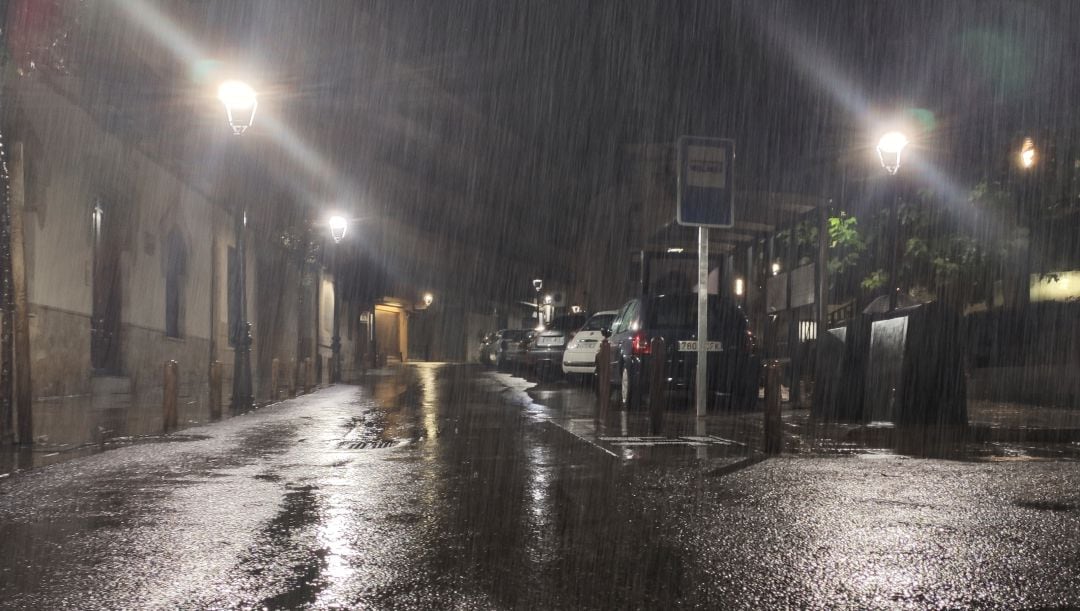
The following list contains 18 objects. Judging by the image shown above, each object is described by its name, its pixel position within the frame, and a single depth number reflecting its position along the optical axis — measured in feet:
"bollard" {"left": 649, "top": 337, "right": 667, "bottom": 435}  32.58
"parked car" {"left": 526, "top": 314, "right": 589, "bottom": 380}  81.25
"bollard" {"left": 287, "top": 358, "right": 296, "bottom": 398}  59.34
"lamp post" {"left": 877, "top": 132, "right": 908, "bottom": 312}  45.42
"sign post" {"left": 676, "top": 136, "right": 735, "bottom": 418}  40.01
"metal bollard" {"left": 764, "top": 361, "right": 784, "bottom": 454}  26.99
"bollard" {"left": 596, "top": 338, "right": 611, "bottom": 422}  38.45
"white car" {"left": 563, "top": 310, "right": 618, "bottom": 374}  66.95
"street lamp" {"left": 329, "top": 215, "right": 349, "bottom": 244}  83.35
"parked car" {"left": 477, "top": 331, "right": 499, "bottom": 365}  151.46
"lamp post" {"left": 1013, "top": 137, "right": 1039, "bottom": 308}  52.95
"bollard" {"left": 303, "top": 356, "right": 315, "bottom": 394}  65.57
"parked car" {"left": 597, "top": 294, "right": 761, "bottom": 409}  44.73
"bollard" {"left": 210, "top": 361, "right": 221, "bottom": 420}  43.83
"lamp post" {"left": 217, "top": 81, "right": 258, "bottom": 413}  45.68
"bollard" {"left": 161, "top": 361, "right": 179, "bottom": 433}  35.82
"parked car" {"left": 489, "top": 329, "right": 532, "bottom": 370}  105.95
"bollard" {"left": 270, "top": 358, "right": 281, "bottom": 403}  56.04
